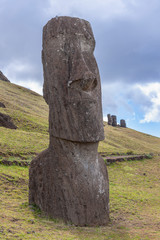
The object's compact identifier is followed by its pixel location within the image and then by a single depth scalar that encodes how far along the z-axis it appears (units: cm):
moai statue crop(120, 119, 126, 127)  6532
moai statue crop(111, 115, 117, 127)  6268
